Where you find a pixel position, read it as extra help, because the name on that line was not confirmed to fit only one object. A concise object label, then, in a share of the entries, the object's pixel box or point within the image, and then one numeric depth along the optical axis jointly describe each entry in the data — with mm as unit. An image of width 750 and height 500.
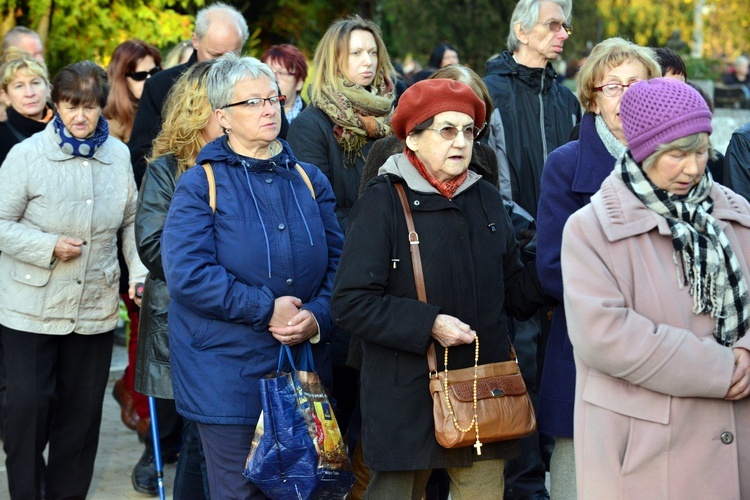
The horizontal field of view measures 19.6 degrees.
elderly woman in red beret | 7965
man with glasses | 11045
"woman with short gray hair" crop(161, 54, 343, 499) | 8569
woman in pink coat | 6578
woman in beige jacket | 10827
